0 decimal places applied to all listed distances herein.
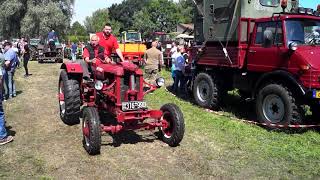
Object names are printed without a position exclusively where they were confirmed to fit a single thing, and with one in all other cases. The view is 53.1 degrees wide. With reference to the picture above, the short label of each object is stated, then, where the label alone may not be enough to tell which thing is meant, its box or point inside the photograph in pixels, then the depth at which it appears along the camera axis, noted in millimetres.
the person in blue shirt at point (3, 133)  5467
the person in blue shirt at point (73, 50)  20922
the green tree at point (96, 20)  75962
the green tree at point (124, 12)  74523
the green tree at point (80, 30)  76212
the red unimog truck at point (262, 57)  6208
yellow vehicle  16673
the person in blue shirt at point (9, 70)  9224
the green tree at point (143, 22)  61662
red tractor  5003
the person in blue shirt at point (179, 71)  10101
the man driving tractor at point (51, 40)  19094
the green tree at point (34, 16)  29152
